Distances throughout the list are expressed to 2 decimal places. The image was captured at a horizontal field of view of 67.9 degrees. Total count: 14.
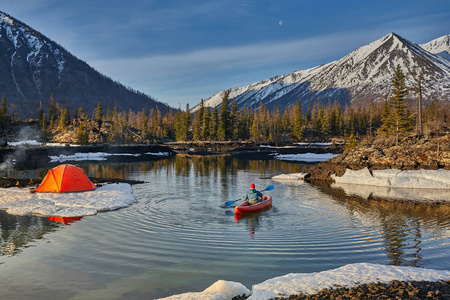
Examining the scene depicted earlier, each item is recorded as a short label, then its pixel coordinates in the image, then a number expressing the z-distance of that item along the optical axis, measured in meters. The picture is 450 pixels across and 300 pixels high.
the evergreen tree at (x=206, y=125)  134.75
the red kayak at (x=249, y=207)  20.72
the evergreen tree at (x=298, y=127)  142.12
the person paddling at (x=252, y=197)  22.10
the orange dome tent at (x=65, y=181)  25.83
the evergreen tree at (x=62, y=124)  133.50
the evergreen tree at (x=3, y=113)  125.19
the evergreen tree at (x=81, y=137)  110.25
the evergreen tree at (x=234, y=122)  138.12
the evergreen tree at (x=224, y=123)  133.62
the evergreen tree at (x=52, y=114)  140.96
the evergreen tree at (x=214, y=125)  135.00
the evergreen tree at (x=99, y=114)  153.62
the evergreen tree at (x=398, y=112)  58.54
